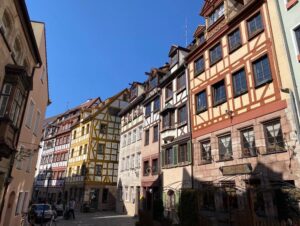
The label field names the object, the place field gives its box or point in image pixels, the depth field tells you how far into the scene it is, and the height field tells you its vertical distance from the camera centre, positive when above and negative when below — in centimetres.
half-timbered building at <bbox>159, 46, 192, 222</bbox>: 1694 +511
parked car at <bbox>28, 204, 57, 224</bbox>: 2105 -73
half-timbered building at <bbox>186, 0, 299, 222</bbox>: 1079 +447
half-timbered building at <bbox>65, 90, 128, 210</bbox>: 3312 +631
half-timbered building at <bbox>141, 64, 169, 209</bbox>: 2148 +555
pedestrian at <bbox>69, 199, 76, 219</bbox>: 2344 -29
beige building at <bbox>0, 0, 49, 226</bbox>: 1048 +473
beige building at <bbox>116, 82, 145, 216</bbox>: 2514 +515
